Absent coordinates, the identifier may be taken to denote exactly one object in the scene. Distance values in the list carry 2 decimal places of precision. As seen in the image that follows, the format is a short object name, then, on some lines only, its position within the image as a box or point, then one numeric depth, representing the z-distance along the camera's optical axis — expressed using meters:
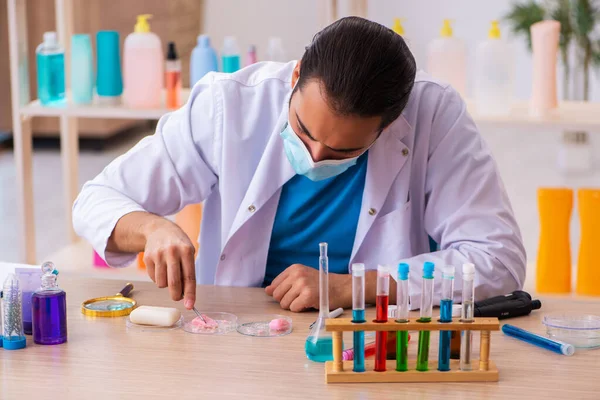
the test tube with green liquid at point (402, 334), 2.32
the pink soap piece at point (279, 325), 2.52
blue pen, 2.43
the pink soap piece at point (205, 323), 2.53
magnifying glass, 2.59
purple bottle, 2.46
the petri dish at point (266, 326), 2.51
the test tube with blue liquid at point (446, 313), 2.31
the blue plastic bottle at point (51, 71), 3.68
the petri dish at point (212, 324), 2.52
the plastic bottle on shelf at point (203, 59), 3.67
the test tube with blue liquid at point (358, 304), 2.33
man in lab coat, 2.66
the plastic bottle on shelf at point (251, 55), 3.76
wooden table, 2.29
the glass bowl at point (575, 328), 2.47
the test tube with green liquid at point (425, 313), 2.32
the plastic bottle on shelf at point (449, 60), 3.58
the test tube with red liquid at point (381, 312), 2.32
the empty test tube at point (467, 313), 2.32
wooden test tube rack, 2.31
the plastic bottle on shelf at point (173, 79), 3.64
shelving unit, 3.51
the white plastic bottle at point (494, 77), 3.53
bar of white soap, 2.53
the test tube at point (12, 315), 2.44
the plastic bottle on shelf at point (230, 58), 3.67
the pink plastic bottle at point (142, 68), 3.68
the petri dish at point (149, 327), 2.53
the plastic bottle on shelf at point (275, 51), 3.72
